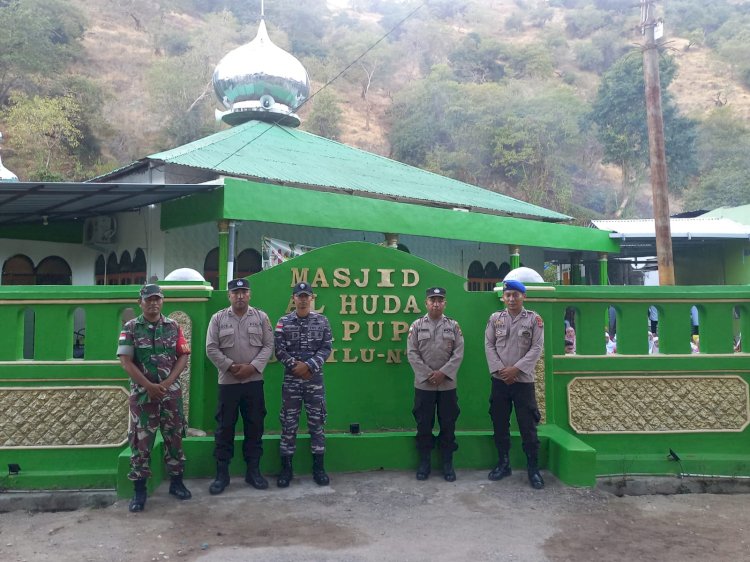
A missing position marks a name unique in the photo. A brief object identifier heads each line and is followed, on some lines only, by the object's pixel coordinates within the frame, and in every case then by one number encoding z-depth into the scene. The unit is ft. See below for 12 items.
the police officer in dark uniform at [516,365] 16.20
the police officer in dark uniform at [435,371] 16.57
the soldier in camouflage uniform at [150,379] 14.60
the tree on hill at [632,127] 120.67
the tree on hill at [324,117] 147.64
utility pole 39.65
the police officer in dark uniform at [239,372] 15.66
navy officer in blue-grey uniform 16.16
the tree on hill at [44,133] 101.30
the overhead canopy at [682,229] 54.70
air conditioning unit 42.09
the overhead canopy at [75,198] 30.55
